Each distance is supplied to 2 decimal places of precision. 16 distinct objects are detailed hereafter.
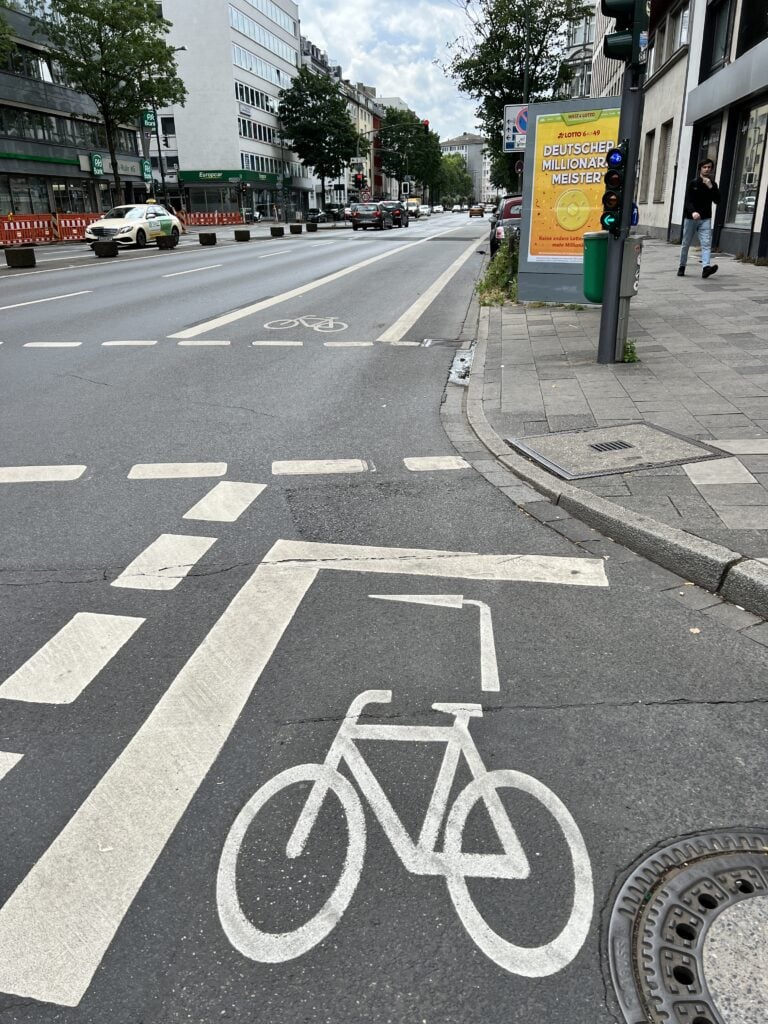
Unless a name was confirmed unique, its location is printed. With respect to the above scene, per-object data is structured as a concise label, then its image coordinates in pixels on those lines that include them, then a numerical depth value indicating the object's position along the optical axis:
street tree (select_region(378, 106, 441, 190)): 139.50
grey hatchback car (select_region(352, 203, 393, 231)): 52.62
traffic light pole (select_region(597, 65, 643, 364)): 8.15
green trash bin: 8.94
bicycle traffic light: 8.09
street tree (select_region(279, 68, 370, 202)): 88.94
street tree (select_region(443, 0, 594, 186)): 38.44
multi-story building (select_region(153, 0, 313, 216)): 77.56
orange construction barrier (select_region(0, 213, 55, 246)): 37.00
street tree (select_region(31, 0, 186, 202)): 43.16
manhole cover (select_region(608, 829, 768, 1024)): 1.95
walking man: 14.02
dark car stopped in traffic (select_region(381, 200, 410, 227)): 55.75
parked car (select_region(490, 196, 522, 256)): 21.68
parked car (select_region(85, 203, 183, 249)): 33.38
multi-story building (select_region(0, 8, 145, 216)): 48.12
